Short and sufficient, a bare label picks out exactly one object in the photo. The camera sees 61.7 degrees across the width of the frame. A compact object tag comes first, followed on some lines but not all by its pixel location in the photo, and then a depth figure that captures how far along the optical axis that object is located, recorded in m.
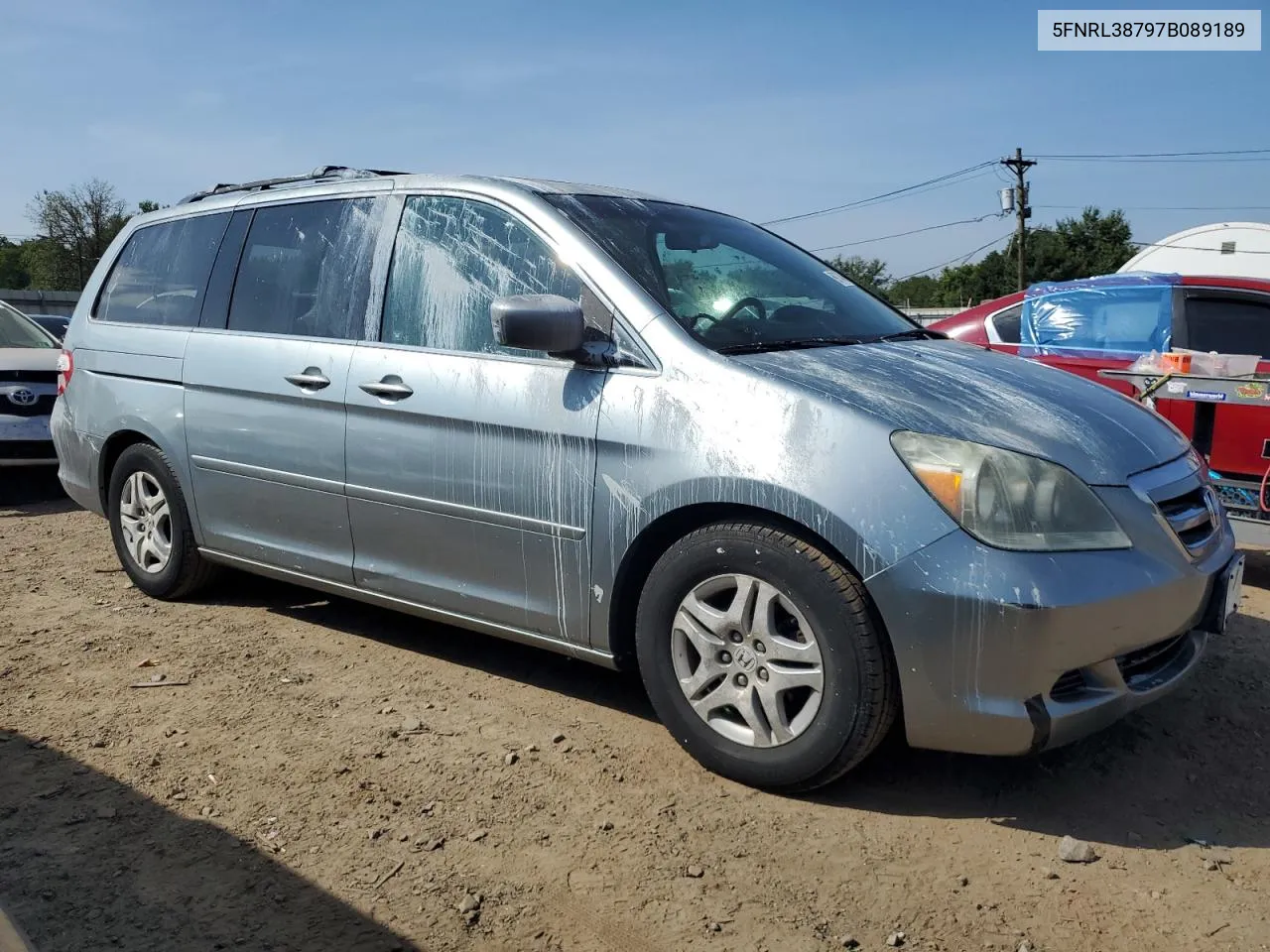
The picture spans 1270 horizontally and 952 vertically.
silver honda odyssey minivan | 2.70
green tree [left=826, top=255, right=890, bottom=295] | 65.50
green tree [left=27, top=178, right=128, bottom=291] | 57.38
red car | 5.70
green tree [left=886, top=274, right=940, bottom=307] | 91.56
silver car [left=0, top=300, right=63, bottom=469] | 8.02
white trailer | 33.84
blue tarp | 6.72
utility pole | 40.03
